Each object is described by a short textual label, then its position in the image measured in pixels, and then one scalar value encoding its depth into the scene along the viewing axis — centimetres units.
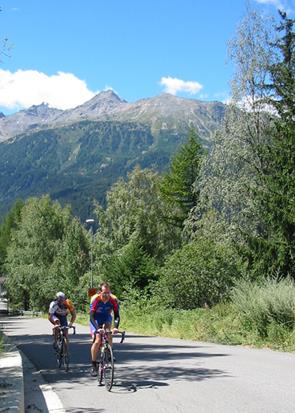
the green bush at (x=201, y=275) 2997
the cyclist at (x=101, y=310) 1035
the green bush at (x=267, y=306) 1703
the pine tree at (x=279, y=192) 2403
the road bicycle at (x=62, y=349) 1280
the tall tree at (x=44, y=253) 6159
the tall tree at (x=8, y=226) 9469
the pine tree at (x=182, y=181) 5356
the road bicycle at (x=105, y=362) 954
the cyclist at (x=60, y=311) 1351
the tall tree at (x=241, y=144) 2900
